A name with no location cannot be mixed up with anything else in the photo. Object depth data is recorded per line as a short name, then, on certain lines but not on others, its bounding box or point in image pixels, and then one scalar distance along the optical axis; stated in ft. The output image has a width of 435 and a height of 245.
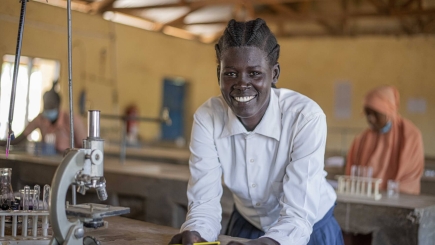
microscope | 4.55
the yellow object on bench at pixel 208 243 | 4.89
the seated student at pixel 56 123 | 15.06
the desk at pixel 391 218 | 8.57
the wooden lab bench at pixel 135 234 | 5.50
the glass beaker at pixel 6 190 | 5.67
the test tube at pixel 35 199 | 5.76
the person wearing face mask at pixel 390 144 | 11.34
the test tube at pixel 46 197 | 5.79
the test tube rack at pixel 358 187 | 9.70
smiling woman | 5.43
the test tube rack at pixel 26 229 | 5.29
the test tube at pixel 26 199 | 5.69
